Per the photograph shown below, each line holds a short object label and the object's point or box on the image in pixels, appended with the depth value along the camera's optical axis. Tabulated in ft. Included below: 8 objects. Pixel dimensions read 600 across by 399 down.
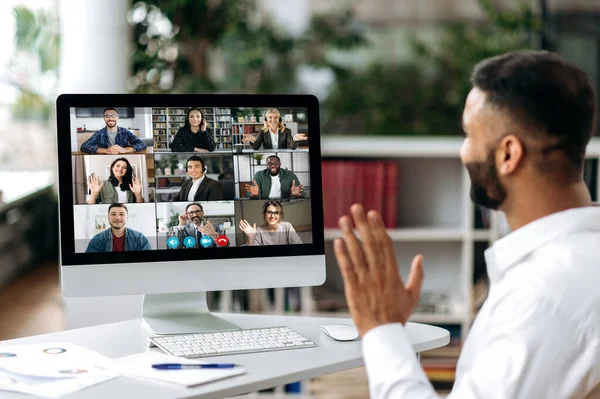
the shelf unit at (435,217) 11.83
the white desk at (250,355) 6.53
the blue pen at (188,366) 6.75
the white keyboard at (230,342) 7.06
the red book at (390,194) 11.91
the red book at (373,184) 11.88
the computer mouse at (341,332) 7.39
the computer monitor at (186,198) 7.34
